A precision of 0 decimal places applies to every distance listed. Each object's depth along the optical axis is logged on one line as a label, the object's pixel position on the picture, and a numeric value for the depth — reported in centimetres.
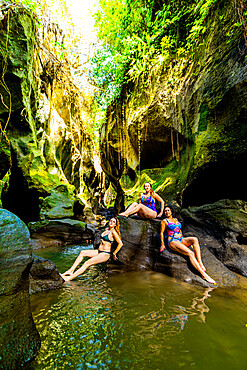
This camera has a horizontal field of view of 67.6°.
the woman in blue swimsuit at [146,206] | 571
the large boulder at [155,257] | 399
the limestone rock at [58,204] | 1012
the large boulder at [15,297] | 158
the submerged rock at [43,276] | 337
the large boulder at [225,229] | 463
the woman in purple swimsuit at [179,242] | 404
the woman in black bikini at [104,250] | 430
